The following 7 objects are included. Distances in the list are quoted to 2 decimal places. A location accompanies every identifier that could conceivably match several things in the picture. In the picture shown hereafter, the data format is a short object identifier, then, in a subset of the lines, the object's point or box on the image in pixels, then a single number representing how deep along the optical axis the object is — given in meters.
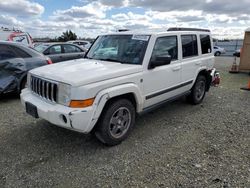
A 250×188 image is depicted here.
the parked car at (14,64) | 5.73
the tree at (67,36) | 39.09
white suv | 2.96
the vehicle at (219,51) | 24.56
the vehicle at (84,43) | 19.82
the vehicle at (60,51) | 9.56
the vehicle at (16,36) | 11.74
